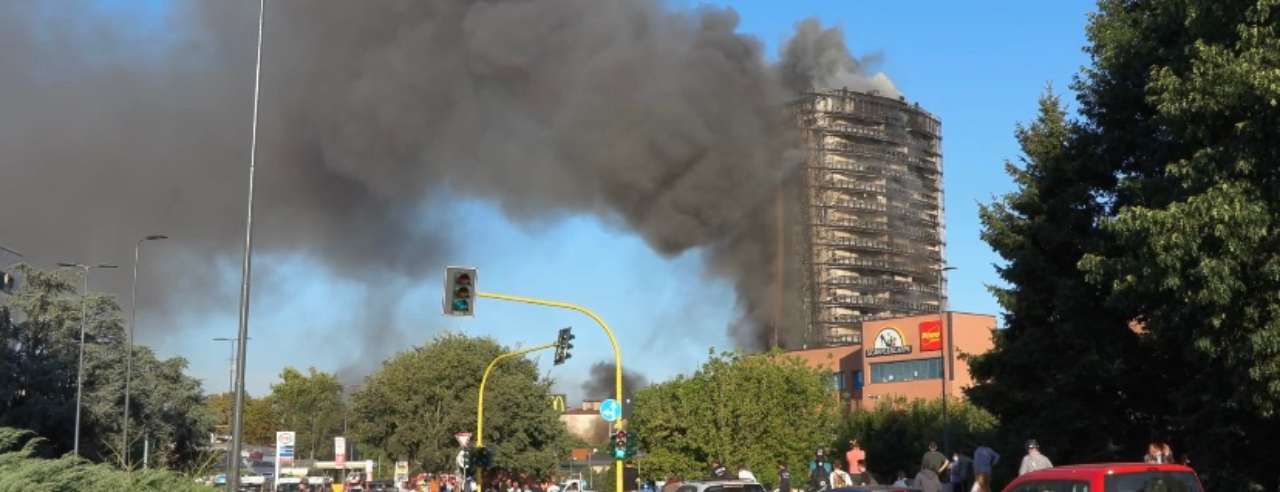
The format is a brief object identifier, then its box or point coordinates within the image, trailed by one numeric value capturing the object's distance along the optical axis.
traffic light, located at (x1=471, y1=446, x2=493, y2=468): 31.86
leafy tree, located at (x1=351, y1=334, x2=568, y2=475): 62.19
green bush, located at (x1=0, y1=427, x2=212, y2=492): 11.24
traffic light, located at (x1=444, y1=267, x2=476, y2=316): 23.14
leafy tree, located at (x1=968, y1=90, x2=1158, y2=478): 24.08
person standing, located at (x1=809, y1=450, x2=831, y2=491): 23.47
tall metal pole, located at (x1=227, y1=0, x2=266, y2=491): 17.66
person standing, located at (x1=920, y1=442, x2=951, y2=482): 20.06
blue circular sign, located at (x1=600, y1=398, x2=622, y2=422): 26.36
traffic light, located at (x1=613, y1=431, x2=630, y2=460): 26.42
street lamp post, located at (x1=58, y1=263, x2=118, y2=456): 40.16
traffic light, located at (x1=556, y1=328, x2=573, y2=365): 28.94
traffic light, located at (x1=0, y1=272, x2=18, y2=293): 56.64
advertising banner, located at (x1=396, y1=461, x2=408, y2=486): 62.56
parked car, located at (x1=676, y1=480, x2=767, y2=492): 19.78
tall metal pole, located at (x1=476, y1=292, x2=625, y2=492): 25.23
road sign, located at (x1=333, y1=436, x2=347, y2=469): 42.28
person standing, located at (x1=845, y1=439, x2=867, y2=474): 23.61
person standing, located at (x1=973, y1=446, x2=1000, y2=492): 18.92
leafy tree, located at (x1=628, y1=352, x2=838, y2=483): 48.97
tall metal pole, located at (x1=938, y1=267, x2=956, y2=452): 44.11
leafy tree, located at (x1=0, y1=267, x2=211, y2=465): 47.78
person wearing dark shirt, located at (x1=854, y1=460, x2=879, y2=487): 22.09
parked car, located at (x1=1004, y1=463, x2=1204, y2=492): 11.41
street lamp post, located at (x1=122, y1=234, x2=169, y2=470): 42.53
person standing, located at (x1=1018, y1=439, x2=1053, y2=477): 17.50
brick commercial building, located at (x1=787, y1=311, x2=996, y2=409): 71.94
